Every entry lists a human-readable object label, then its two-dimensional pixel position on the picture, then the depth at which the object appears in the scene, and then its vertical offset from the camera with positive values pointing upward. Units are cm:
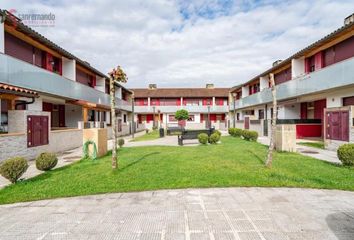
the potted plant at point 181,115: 3403 +79
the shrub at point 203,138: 1467 -115
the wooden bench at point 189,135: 1508 -98
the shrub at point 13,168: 584 -122
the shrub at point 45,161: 715 -129
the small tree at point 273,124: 742 -15
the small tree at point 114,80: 723 +137
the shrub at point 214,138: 1507 -119
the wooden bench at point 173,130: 2444 -104
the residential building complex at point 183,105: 4325 +298
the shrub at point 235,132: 1995 -110
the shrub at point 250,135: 1656 -112
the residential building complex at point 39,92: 980 +164
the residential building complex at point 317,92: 1190 +198
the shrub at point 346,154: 733 -113
